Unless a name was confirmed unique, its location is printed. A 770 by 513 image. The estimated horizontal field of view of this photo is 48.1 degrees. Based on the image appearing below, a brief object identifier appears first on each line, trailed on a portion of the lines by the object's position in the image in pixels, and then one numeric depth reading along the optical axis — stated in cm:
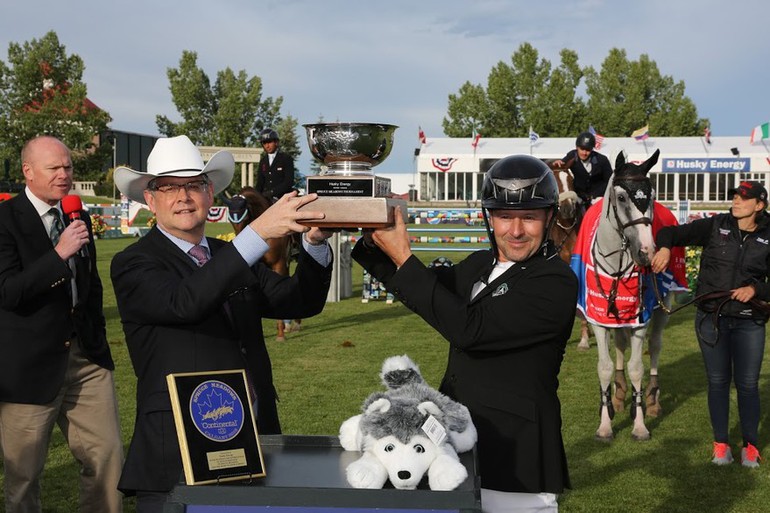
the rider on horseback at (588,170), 1188
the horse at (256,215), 1156
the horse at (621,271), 759
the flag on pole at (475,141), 5888
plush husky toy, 234
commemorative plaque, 246
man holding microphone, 465
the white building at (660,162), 5612
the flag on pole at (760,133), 5684
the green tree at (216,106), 6141
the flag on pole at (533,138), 5513
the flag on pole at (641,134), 5315
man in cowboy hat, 293
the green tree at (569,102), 6612
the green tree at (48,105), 5231
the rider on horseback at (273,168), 1320
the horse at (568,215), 1174
